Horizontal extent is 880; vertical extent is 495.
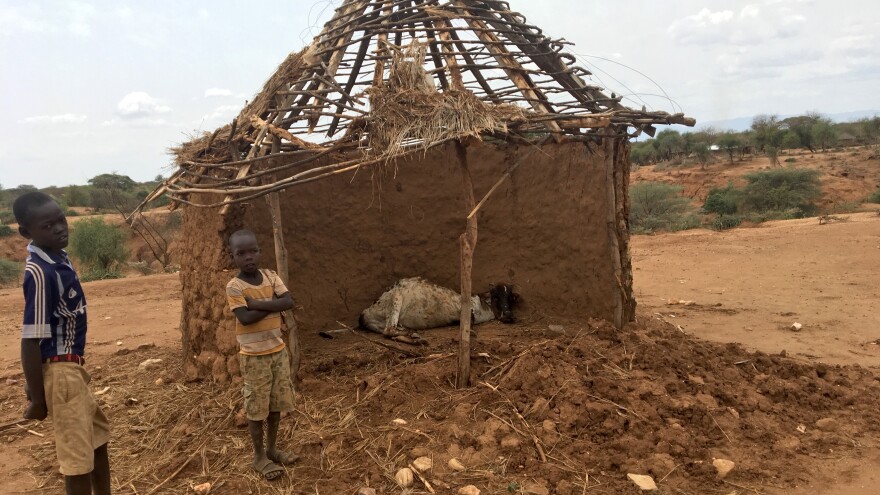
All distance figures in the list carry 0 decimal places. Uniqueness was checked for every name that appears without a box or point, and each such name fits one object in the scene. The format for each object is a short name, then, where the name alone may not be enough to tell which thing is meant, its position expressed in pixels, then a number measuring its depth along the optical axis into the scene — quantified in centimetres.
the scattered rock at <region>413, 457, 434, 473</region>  300
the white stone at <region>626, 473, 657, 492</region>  284
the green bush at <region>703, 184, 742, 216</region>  1661
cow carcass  530
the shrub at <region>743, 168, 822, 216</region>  1656
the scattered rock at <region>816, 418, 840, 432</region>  346
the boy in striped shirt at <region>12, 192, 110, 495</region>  232
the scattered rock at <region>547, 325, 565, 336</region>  487
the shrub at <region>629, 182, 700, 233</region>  1562
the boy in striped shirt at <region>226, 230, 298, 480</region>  286
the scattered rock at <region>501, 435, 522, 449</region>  314
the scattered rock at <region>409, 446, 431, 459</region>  311
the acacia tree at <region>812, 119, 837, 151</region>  2572
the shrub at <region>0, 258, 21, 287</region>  1312
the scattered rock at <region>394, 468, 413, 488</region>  292
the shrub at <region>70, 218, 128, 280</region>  1398
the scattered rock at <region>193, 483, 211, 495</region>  300
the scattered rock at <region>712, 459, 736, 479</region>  296
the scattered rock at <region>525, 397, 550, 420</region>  337
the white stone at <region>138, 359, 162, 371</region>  520
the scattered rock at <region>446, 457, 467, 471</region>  301
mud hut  368
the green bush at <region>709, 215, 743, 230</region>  1397
